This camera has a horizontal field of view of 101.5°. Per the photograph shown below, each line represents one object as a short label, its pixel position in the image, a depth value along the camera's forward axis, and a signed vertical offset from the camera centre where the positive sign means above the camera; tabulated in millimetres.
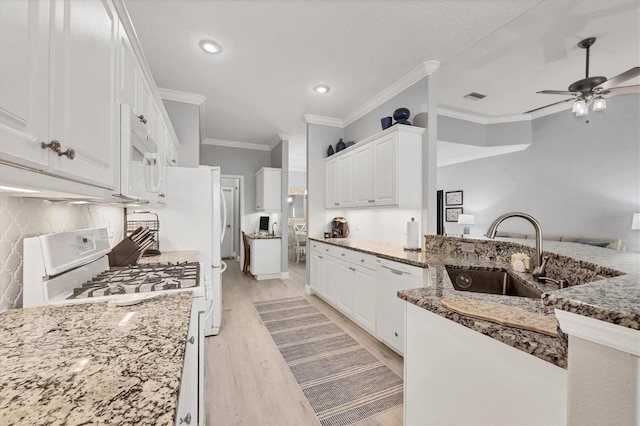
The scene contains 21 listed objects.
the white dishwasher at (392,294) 2168 -753
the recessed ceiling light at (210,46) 2445 +1607
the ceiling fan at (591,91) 2113 +1025
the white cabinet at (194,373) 825 -640
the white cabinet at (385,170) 2828 +525
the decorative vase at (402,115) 2898 +1100
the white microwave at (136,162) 1216 +292
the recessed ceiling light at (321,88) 3293 +1613
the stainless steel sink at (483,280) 1682 -442
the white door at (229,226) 6887 -326
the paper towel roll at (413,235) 2828 -228
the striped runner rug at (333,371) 1762 -1293
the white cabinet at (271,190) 5375 +500
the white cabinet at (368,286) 2287 -796
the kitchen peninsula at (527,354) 492 -380
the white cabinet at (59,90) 574 +349
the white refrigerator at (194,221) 2709 -75
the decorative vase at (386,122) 3064 +1088
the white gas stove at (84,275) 1096 -332
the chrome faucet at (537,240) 1404 -145
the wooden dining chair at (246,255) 5543 -873
